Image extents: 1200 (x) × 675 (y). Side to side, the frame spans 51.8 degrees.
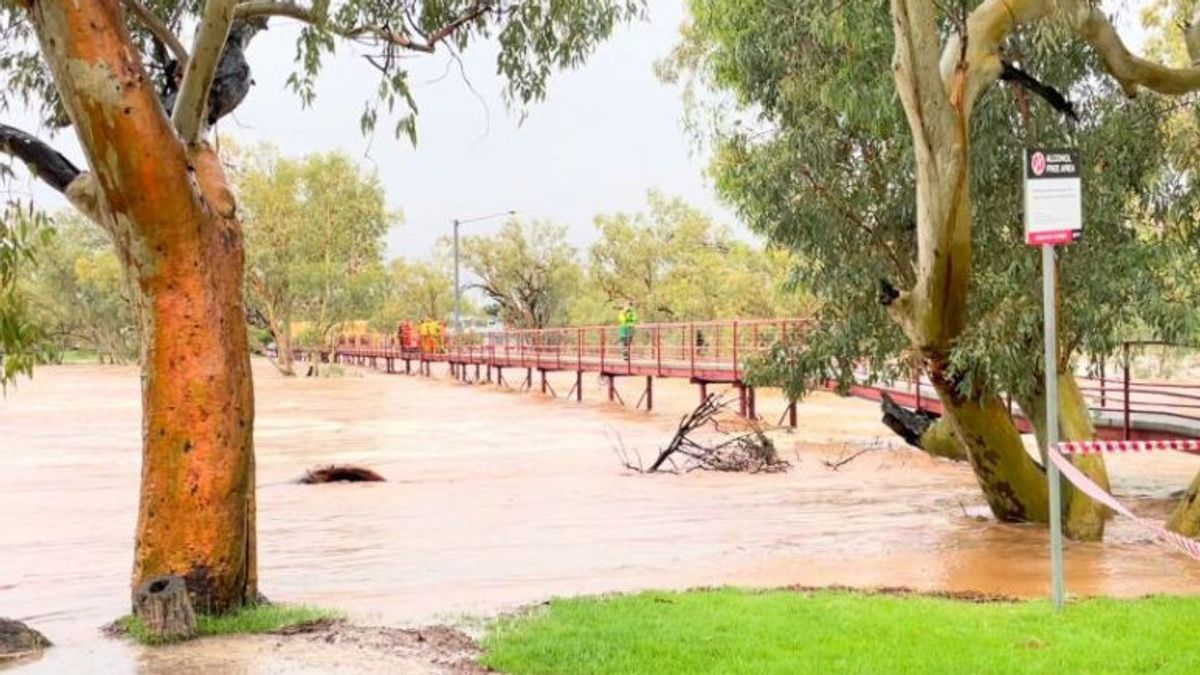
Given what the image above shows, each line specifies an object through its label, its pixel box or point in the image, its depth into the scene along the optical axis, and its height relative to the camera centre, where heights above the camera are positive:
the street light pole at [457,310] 51.84 +1.52
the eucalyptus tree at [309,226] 54.28 +5.37
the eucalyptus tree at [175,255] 6.24 +0.49
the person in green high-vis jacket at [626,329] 31.91 +0.40
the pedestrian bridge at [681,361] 14.37 -0.42
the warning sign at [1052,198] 6.33 +0.74
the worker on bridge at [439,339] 53.50 +0.30
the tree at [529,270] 66.38 +4.05
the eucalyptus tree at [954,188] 9.00 +1.35
